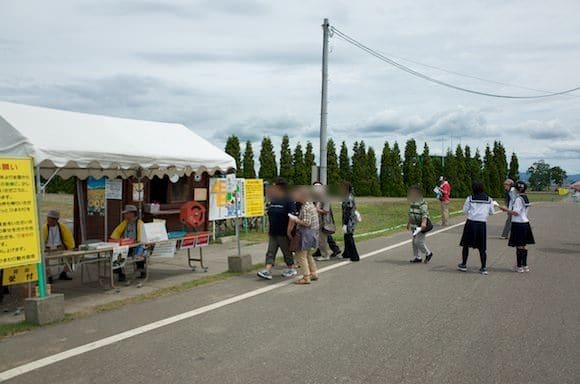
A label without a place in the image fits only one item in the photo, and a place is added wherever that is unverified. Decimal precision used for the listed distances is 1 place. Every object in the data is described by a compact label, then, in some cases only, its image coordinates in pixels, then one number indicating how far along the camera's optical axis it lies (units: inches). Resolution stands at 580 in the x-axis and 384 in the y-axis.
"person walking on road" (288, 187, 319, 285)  359.3
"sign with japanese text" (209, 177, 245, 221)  629.0
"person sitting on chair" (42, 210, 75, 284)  371.9
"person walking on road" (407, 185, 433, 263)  445.4
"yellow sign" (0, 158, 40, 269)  251.4
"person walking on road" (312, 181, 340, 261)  461.6
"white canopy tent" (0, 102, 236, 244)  317.1
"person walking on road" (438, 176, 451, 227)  784.9
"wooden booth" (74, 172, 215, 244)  522.6
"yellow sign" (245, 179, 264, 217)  670.5
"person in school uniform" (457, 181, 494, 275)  398.0
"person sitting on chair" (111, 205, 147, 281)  375.2
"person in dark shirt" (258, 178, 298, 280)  376.5
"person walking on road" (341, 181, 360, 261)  455.5
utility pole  544.5
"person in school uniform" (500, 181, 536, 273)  402.3
